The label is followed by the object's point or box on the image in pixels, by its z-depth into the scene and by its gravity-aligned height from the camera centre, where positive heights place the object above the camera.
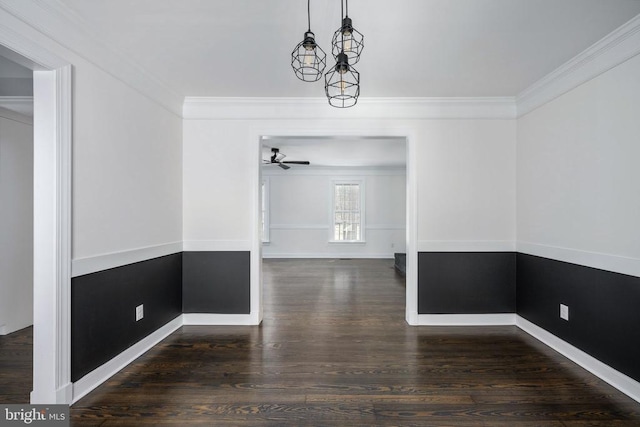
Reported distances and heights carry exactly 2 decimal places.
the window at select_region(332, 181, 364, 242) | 8.69 -0.01
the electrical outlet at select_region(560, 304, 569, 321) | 2.72 -0.84
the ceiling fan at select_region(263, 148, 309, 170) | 5.82 +1.02
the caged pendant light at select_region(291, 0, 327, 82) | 1.43 +0.74
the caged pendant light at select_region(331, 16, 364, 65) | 1.39 +0.80
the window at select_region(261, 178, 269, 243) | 8.56 +0.07
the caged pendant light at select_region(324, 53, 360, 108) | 1.43 +1.12
